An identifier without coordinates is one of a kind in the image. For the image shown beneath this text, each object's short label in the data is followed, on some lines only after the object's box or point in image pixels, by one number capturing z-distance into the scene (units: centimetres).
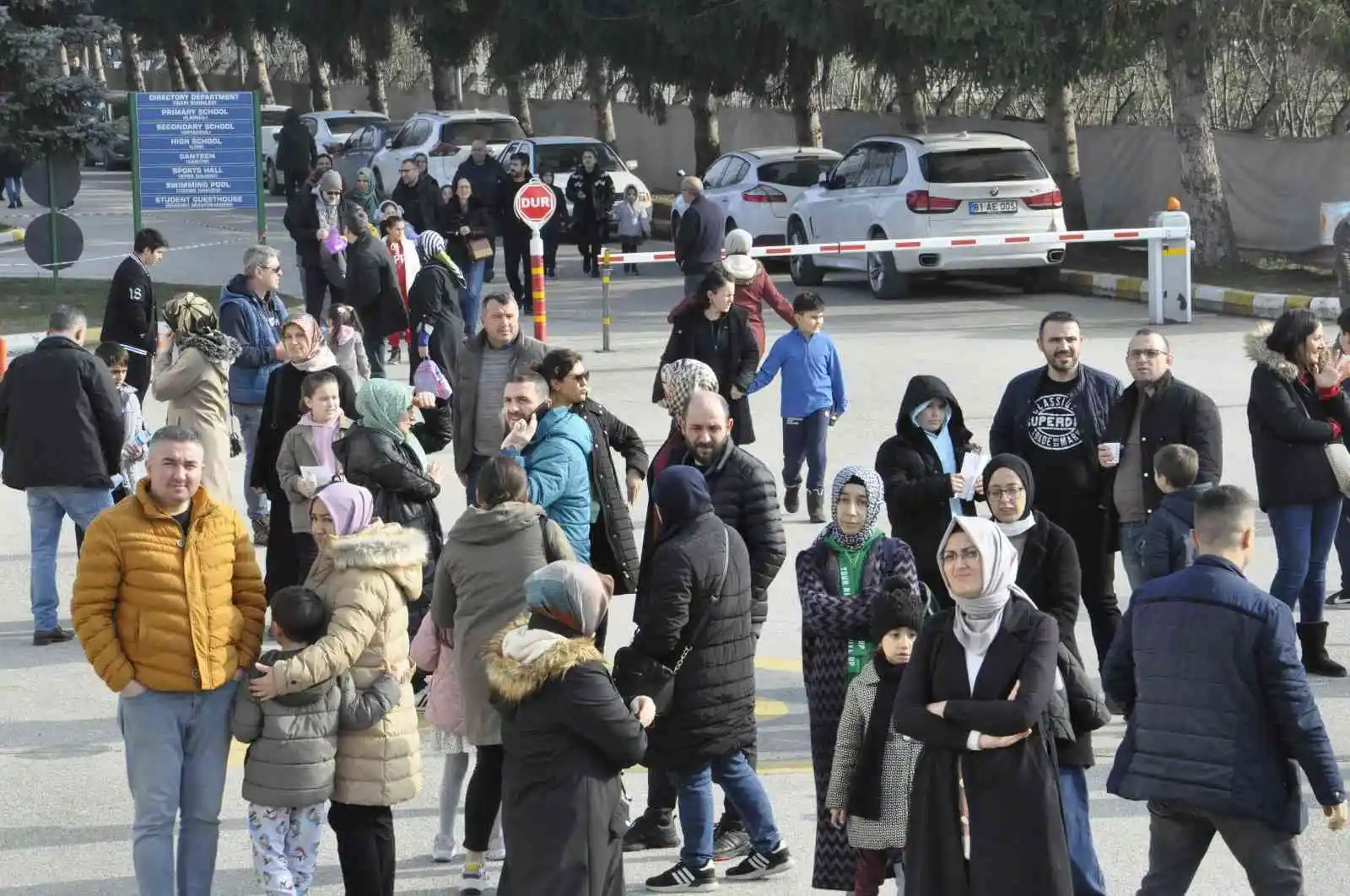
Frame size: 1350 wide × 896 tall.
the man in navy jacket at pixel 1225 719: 1098
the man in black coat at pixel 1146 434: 1666
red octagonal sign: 3825
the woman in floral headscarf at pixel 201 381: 2034
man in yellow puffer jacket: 1237
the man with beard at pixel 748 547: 1438
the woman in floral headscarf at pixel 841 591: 1316
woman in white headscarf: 1085
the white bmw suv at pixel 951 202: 4444
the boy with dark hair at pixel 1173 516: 1520
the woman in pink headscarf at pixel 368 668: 1220
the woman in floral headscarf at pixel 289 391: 1937
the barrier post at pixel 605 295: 3869
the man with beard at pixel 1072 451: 1706
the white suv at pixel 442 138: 6806
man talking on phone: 1573
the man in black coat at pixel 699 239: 3822
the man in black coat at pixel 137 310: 2681
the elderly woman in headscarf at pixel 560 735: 1087
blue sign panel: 4434
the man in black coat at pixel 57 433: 1992
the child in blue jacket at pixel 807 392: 2502
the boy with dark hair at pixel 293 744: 1215
